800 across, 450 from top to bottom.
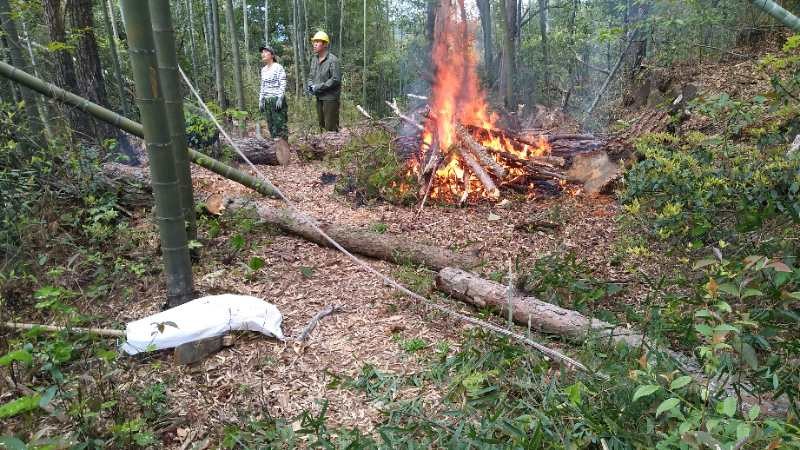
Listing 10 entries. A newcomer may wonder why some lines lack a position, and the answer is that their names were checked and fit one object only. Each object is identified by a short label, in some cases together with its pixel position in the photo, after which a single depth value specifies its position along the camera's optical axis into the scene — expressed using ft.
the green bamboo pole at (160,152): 8.69
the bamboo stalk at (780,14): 7.20
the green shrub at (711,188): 10.98
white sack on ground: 8.98
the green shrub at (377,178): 20.49
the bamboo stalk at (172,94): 10.38
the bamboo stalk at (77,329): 8.91
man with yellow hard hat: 28.50
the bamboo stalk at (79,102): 11.50
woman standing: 26.91
